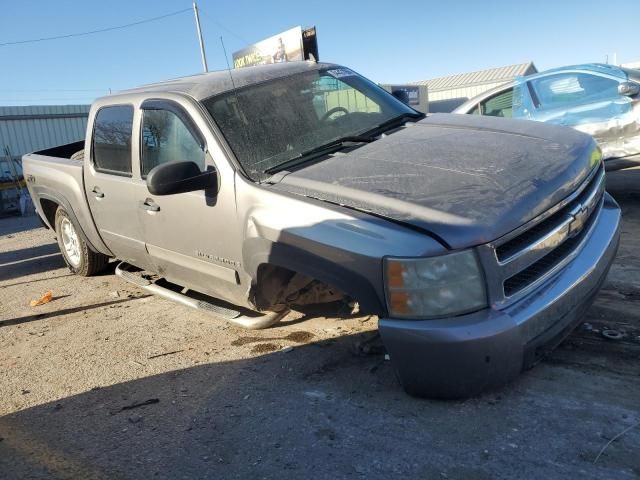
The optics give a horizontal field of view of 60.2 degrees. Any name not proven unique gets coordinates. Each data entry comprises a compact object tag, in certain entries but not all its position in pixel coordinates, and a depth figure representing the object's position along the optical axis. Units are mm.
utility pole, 25239
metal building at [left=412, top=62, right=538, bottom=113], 34156
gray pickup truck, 2400
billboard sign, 19188
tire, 5562
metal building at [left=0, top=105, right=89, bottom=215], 19077
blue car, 6629
